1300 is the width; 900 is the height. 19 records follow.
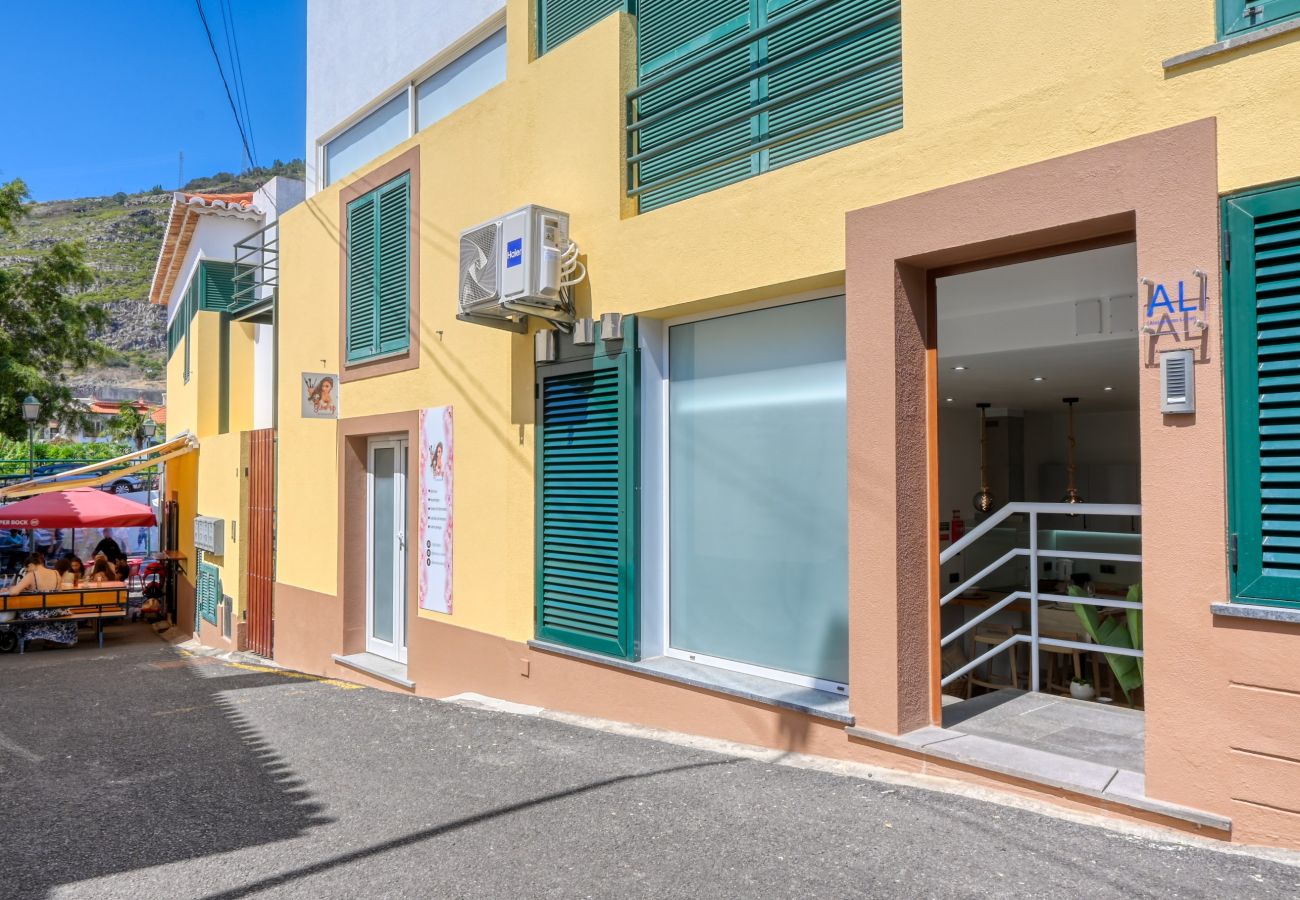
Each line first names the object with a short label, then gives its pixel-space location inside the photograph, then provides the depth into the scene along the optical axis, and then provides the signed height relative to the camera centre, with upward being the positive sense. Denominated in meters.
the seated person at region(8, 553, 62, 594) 15.02 -1.78
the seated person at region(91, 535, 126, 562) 21.91 -1.86
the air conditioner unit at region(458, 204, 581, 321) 6.64 +1.52
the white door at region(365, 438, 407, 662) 9.95 -0.87
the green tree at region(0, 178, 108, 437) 20.78 +3.63
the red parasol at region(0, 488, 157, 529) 15.73 -0.69
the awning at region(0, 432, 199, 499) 16.78 +0.10
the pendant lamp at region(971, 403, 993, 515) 14.41 -0.46
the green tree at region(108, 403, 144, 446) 37.86 +2.26
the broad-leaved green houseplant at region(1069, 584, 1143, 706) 6.11 -1.25
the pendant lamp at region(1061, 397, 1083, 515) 13.90 -0.37
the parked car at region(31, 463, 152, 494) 27.08 -0.35
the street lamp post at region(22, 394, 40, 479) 19.56 +1.40
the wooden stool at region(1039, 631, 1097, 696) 7.26 -1.79
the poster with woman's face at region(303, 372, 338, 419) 10.55 +0.90
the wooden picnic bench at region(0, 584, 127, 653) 14.88 -2.19
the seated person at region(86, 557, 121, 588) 16.91 -1.94
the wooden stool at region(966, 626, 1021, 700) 7.94 -1.76
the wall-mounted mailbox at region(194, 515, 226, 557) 14.60 -1.02
